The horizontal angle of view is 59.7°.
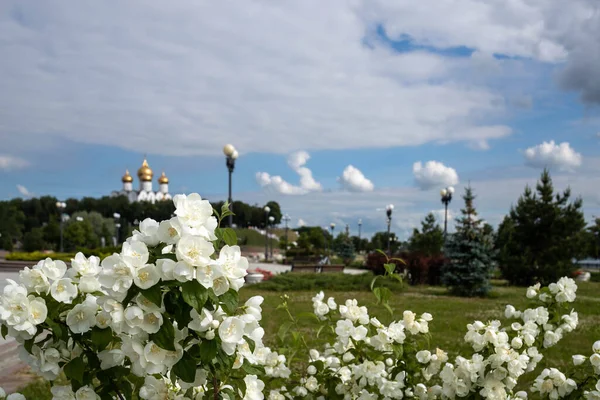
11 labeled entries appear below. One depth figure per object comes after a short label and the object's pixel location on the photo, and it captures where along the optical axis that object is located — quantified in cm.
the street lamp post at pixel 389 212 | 2734
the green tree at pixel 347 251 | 4122
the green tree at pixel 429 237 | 3403
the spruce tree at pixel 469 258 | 1565
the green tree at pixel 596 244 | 3758
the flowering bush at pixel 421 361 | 292
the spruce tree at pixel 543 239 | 1958
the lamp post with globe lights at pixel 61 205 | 3440
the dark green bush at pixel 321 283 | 1625
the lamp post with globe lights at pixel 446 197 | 2234
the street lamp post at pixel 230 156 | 1451
